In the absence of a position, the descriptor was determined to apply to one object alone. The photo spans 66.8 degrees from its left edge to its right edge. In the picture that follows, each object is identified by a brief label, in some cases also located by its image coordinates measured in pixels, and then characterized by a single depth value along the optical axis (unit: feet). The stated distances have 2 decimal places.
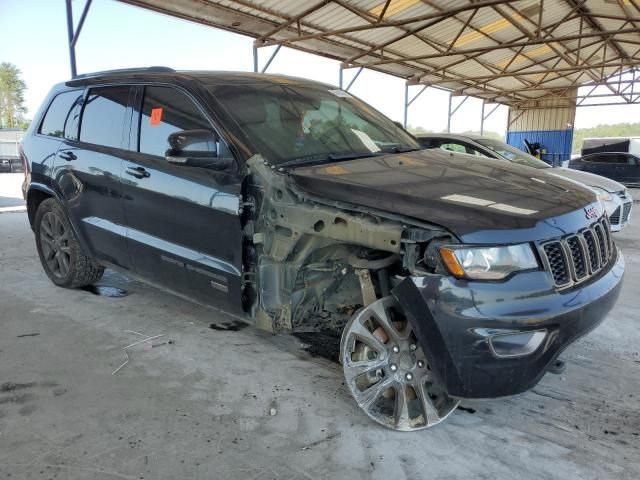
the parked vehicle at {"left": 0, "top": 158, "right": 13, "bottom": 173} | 63.54
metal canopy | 35.53
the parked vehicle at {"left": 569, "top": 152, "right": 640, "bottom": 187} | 46.96
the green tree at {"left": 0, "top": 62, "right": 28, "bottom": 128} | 184.24
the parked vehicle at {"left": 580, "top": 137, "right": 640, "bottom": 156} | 64.54
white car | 21.43
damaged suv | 6.70
